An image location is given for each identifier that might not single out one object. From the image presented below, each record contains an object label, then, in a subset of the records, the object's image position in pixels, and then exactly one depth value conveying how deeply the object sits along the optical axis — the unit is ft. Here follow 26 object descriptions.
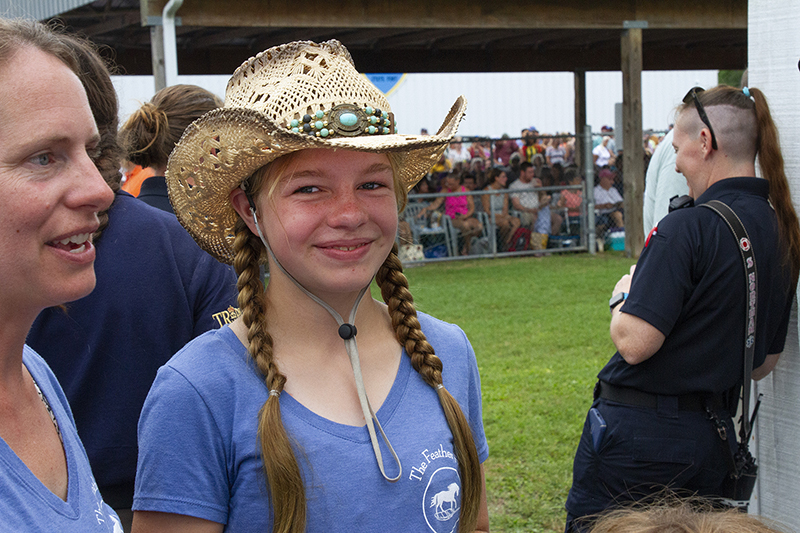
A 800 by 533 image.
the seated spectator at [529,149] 54.03
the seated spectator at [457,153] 56.85
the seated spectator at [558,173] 51.21
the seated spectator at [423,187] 47.44
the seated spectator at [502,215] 45.55
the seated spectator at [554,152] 57.98
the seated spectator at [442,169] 51.93
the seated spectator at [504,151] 53.42
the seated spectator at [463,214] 44.73
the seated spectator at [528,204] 46.60
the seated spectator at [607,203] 50.37
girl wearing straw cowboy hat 4.96
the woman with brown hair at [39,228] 3.75
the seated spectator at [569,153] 60.70
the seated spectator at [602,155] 59.16
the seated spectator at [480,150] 54.80
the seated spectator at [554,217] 48.03
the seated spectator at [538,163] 50.98
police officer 9.09
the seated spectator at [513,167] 50.11
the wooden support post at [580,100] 58.18
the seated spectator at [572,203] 47.96
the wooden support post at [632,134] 43.93
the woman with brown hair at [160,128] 9.78
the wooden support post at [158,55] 32.50
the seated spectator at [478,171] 49.65
